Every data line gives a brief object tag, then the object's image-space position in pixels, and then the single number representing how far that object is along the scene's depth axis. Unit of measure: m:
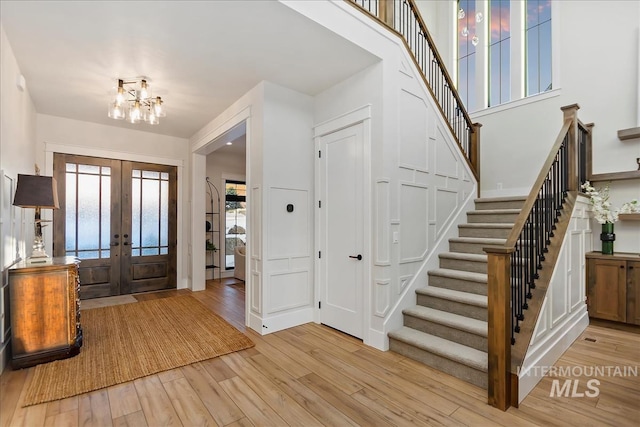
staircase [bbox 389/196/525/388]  2.75
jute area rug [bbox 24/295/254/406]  2.66
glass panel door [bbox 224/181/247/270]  7.70
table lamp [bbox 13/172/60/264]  3.08
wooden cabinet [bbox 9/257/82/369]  2.91
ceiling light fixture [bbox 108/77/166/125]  3.67
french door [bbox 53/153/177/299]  5.29
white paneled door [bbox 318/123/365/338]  3.60
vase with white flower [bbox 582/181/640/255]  3.97
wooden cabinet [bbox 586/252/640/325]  3.68
